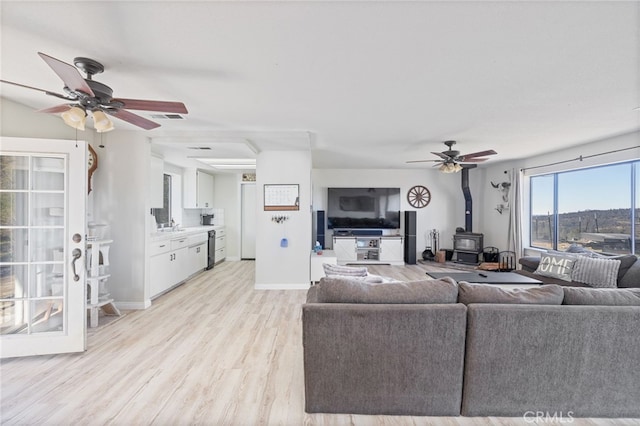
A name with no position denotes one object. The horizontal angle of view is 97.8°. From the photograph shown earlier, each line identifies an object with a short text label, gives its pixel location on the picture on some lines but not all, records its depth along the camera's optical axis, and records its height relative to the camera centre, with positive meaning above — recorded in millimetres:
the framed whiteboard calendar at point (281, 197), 4566 +238
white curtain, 5758 +34
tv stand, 6797 -902
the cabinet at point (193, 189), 5895 +465
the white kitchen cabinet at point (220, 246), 6488 -848
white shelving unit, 3117 -822
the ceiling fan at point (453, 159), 4355 +875
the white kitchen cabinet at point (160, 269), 3885 -859
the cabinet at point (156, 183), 4215 +432
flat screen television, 7051 +138
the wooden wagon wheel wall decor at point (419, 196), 7293 +437
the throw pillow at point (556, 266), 3726 -722
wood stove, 6469 -777
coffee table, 3439 -838
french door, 2475 -332
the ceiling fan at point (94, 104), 1952 +800
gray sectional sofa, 1673 -861
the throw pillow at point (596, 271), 3346 -708
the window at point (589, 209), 4035 +92
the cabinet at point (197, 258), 5129 -910
